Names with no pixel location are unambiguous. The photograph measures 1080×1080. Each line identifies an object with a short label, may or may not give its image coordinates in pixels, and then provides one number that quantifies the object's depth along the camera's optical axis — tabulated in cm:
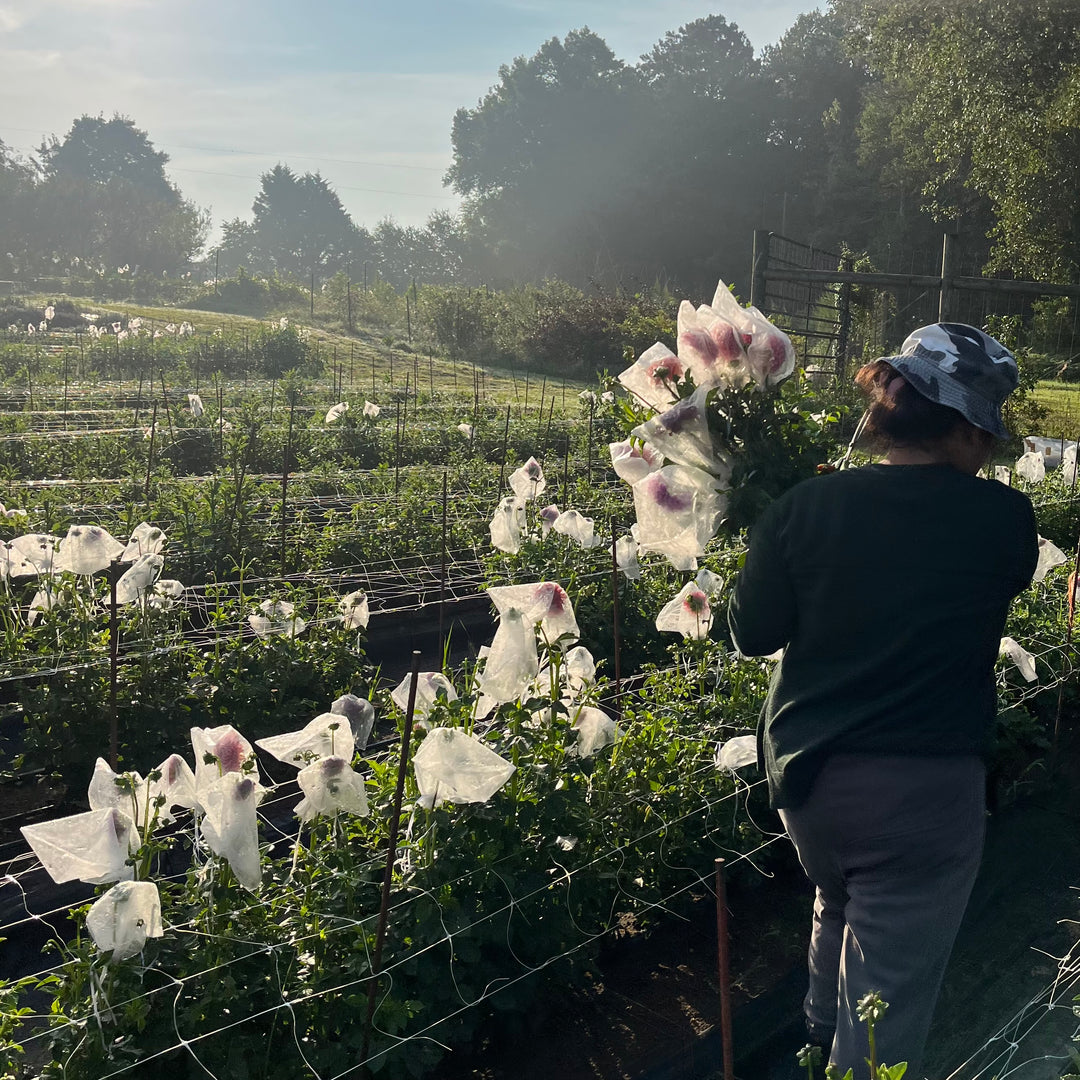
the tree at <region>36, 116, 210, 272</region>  5325
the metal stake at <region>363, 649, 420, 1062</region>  193
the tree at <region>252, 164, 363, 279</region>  7925
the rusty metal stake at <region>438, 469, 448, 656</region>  353
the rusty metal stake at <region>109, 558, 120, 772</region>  221
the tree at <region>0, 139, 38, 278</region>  5088
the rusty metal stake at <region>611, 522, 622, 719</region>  310
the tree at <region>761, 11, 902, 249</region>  3484
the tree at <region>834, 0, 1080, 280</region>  1677
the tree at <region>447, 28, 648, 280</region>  4844
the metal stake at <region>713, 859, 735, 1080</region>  143
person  182
